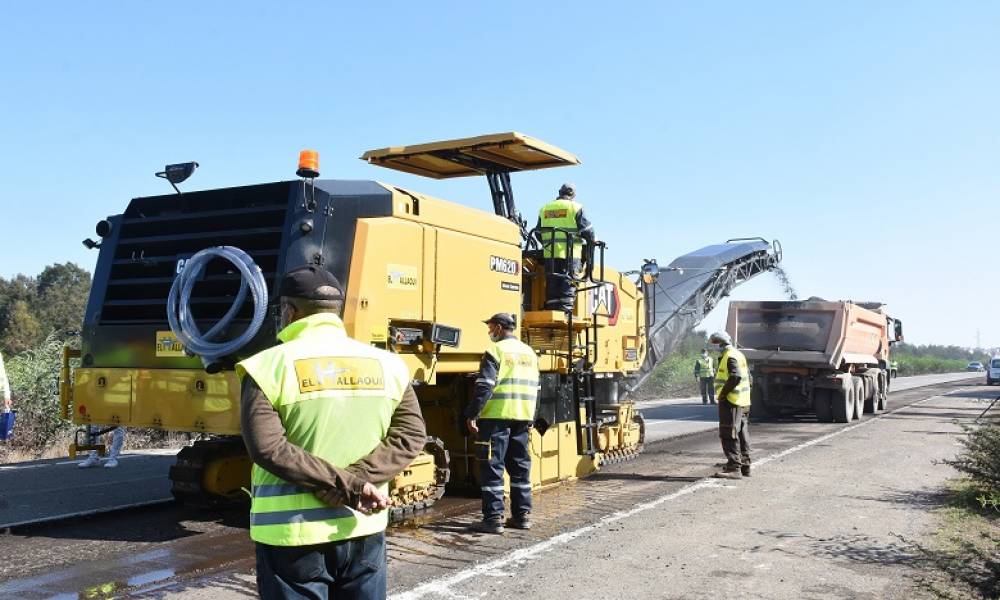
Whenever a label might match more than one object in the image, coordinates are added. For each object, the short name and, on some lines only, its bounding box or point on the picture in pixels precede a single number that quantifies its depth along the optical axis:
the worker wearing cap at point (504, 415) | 7.09
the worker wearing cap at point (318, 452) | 2.78
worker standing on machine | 9.27
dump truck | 18.19
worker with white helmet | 10.11
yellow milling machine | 6.59
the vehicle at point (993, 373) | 45.81
